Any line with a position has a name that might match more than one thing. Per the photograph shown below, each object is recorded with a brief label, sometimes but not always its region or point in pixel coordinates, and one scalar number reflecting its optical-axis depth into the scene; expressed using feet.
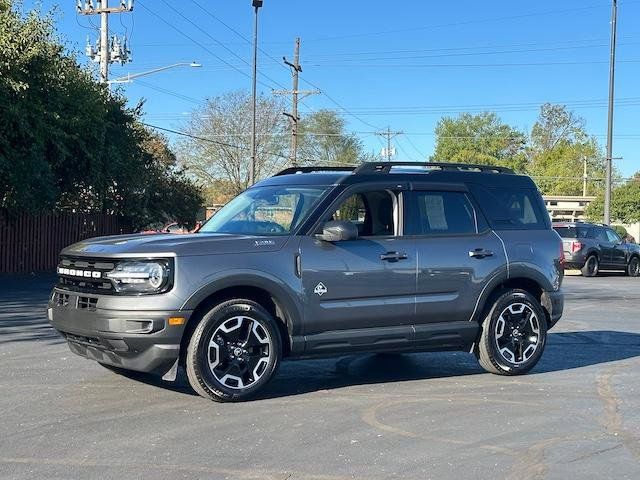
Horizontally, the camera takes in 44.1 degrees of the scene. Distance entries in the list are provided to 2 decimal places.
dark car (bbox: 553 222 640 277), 79.36
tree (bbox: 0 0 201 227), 57.67
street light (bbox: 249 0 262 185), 114.32
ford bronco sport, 20.39
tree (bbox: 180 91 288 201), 165.78
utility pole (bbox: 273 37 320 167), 142.47
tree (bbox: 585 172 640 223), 182.70
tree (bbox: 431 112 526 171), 286.66
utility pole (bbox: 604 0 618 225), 111.14
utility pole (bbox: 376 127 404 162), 227.55
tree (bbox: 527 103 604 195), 286.46
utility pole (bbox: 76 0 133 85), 100.58
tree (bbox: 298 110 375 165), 195.00
